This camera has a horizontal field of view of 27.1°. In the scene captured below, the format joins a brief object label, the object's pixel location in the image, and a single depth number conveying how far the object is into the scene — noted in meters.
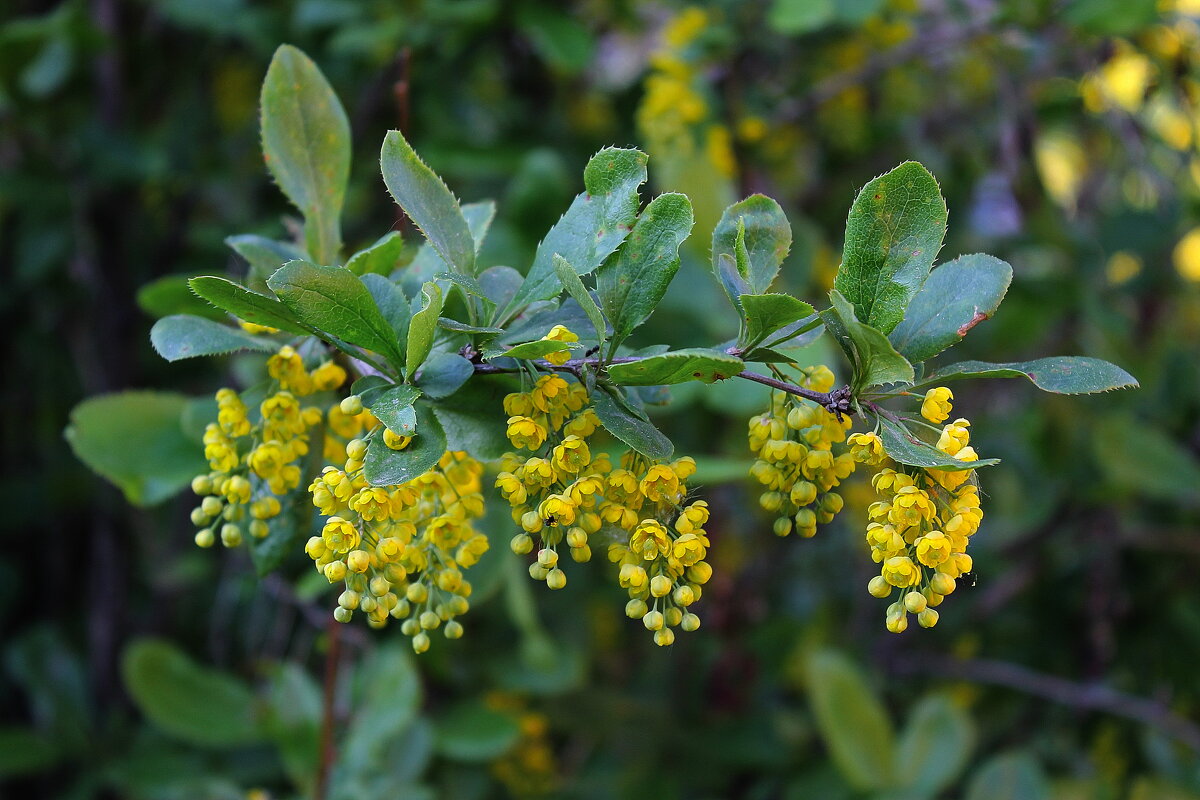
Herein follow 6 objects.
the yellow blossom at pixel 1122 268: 1.15
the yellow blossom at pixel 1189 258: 1.23
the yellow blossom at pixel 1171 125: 1.03
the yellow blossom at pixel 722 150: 0.96
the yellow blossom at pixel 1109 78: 0.94
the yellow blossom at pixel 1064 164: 1.43
